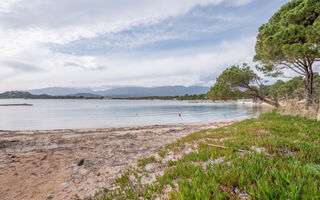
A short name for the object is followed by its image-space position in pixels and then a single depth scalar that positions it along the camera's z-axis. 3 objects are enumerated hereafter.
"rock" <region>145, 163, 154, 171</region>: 4.48
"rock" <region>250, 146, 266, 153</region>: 4.27
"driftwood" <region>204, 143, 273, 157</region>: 3.72
